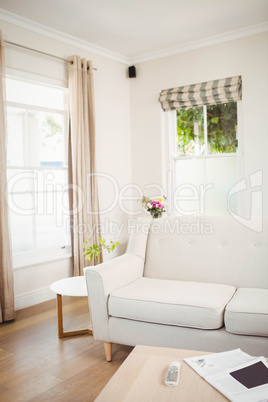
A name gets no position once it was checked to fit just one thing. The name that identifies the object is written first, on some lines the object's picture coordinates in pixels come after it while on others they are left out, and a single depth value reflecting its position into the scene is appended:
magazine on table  1.38
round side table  2.85
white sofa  2.22
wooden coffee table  1.41
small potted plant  2.93
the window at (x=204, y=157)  4.57
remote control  1.49
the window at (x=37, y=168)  3.84
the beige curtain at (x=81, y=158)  4.20
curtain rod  3.63
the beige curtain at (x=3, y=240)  3.41
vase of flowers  4.22
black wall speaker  5.06
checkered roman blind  4.34
